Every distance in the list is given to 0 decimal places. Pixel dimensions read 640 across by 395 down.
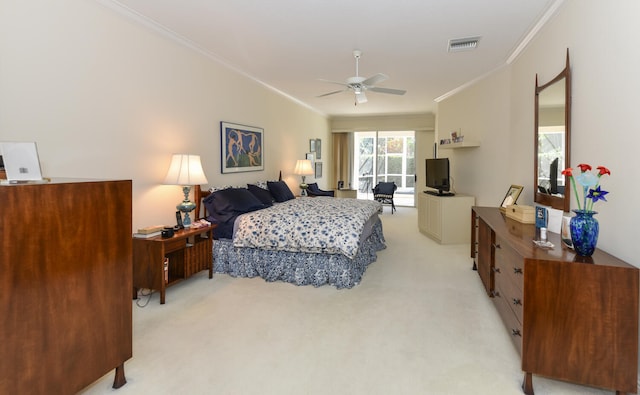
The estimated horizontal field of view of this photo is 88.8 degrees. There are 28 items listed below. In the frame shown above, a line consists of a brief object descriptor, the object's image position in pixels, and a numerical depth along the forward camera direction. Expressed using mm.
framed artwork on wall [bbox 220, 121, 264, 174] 4594
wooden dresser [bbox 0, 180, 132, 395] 1368
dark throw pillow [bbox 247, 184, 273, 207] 4834
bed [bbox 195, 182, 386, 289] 3490
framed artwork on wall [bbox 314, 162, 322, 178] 8617
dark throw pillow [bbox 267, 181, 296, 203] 5438
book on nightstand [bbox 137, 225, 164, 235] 3156
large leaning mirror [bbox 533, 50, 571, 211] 2676
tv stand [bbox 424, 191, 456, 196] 5805
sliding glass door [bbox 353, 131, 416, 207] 9880
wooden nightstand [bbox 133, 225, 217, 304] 3047
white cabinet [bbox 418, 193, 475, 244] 5473
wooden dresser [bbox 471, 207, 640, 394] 1705
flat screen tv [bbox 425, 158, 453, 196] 5809
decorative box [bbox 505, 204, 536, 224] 2934
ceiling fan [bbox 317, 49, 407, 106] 3725
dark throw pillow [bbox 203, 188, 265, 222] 3967
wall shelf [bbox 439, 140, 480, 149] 5432
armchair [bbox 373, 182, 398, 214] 8742
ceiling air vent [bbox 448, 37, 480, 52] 3730
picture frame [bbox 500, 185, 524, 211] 3523
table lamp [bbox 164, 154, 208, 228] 3443
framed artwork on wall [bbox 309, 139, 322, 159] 8172
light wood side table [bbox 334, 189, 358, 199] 8305
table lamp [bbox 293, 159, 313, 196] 6800
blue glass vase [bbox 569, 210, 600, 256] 1875
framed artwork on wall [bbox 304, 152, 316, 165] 7718
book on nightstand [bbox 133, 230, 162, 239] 3127
